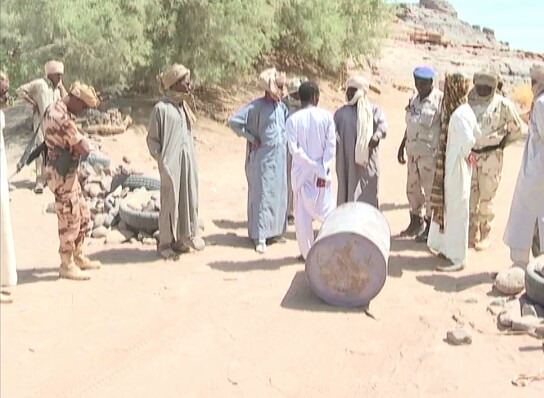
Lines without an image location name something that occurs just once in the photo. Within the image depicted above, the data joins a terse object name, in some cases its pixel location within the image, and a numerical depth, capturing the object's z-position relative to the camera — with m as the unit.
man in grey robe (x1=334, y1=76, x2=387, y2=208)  7.38
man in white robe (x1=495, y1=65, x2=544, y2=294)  6.36
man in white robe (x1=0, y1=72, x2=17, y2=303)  6.03
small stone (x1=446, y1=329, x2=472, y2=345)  5.40
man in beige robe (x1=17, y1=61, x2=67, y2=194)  9.76
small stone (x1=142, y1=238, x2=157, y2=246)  8.16
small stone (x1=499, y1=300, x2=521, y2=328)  5.71
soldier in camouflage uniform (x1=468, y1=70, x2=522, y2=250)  6.98
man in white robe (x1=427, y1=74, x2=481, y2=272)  6.57
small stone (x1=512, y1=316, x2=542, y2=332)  5.55
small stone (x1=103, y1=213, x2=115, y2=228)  8.70
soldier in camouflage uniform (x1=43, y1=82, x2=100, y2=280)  6.44
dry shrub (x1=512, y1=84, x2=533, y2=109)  19.08
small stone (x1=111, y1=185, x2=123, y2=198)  9.27
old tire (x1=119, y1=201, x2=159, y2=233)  8.26
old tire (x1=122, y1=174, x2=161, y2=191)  9.32
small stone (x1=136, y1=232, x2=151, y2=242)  8.27
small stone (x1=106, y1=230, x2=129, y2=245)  8.23
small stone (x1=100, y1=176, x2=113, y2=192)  9.67
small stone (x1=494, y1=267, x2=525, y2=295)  6.36
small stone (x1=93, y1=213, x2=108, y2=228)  8.70
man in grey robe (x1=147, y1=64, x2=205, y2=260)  7.26
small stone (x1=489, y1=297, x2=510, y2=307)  6.16
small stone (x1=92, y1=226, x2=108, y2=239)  8.40
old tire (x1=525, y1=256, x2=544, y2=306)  5.77
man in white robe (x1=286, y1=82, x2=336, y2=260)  6.87
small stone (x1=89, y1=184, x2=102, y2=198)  9.48
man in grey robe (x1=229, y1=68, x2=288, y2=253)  7.76
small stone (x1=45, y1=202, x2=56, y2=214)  9.48
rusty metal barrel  6.02
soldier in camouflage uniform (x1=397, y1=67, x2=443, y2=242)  7.62
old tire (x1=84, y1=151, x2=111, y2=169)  10.63
